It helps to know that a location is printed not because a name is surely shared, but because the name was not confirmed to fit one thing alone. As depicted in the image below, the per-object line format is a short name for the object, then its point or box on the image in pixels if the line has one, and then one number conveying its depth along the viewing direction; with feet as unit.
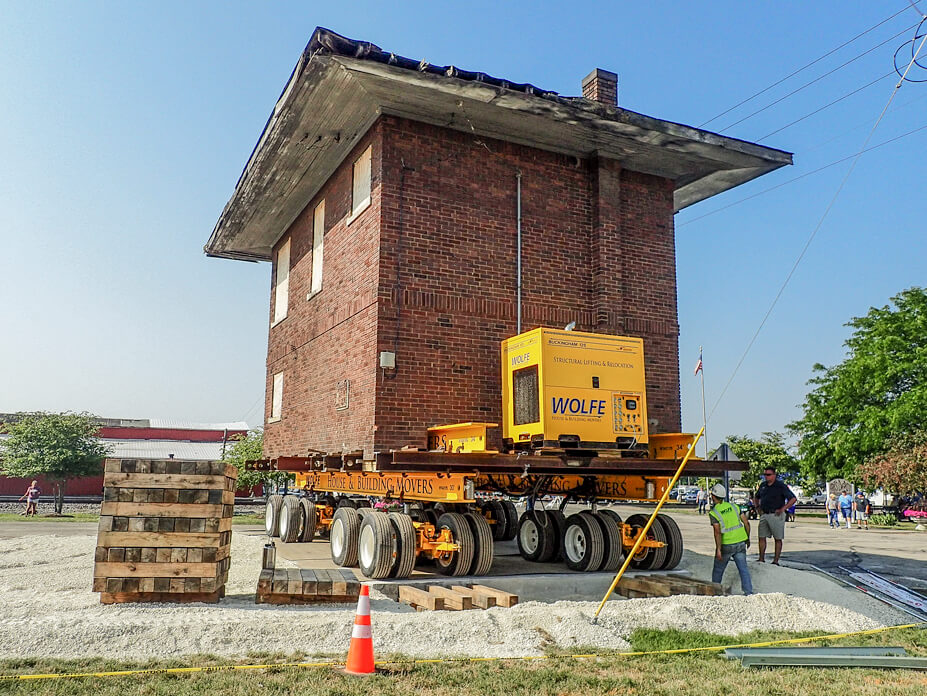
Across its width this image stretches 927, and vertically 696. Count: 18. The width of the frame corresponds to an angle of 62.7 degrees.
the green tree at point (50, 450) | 103.30
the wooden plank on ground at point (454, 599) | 27.66
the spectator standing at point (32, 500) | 88.48
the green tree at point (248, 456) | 90.22
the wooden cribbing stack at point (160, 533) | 26.30
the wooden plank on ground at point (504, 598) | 27.89
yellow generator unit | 33.65
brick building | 38.06
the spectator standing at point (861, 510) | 96.02
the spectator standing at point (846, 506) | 95.55
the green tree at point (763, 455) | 151.84
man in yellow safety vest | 33.22
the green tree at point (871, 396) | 108.27
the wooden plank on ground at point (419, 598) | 28.09
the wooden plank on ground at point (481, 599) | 27.94
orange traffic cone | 18.58
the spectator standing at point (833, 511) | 94.07
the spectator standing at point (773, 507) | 43.73
